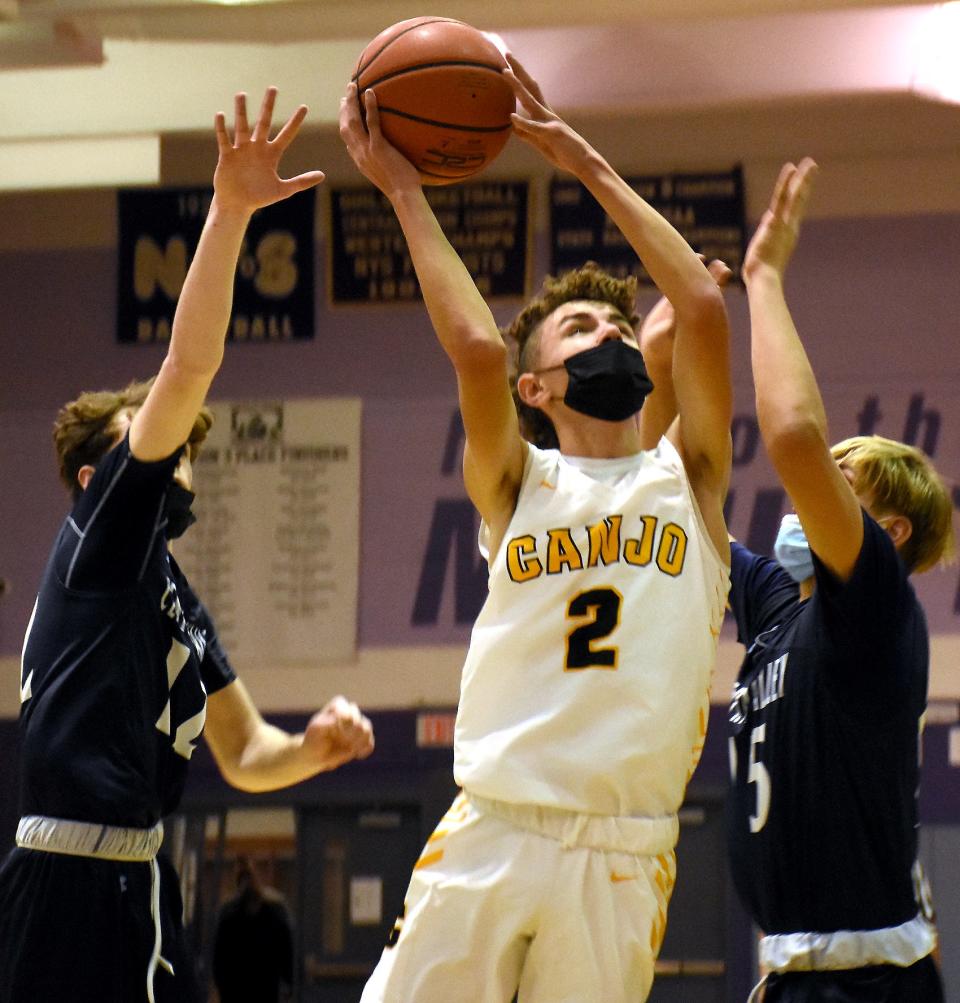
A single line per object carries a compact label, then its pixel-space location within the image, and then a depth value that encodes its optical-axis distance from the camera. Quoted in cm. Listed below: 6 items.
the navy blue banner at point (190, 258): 1588
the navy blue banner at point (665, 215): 1529
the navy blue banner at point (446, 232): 1558
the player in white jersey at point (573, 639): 515
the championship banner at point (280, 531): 1528
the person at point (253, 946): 1411
